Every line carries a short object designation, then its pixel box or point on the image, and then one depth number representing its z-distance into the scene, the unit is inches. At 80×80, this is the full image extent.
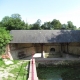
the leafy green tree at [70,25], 1085.5
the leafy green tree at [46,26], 1035.1
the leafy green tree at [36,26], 1004.4
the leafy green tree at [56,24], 1036.4
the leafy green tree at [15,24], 902.7
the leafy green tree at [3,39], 362.1
